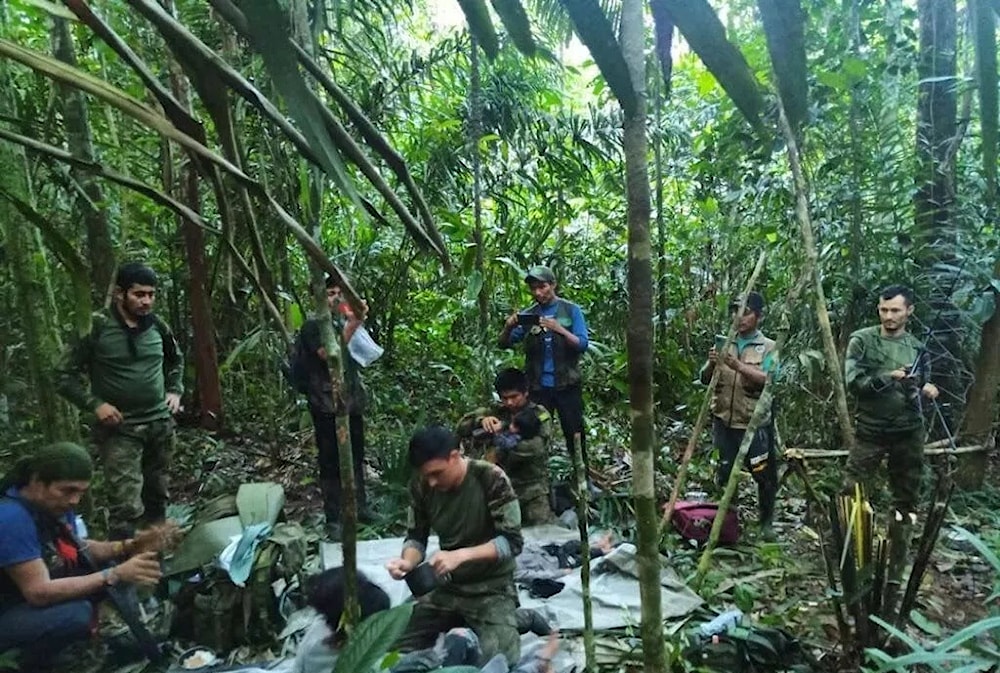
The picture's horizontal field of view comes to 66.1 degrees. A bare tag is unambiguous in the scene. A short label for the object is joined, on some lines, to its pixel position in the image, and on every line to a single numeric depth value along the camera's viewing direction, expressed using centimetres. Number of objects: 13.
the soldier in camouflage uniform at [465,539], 275
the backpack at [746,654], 279
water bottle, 293
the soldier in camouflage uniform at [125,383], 350
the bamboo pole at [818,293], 305
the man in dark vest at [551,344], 460
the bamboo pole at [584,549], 227
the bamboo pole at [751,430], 312
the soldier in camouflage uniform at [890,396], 386
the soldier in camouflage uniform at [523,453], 436
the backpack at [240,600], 305
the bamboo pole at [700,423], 348
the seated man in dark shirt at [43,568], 251
